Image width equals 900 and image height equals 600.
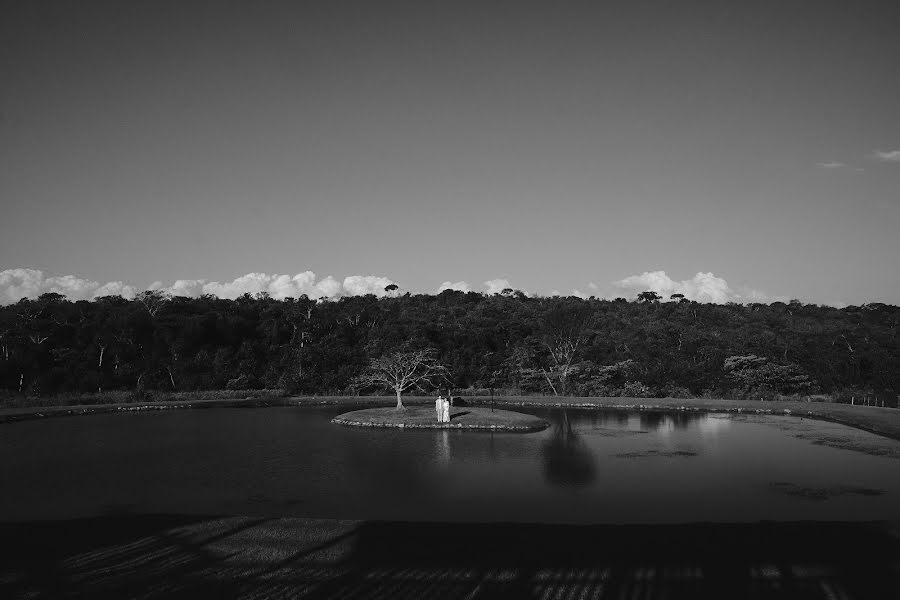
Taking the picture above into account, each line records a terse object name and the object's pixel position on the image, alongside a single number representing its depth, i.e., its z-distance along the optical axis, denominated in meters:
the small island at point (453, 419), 28.70
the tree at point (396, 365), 36.12
